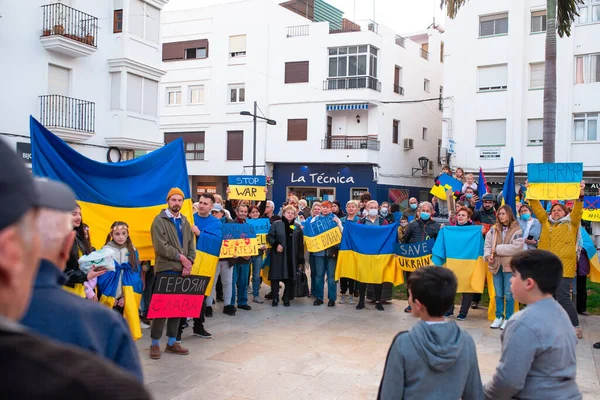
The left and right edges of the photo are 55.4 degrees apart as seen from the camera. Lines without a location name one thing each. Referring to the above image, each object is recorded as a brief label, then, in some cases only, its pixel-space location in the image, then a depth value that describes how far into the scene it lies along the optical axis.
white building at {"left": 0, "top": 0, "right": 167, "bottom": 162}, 19.66
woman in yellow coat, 8.80
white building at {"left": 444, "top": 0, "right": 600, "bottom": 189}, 28.08
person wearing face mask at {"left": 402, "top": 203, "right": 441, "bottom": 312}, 11.12
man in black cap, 0.90
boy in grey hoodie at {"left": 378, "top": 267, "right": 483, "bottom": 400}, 3.03
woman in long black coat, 11.34
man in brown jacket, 7.46
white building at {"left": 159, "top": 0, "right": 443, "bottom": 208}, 34.84
